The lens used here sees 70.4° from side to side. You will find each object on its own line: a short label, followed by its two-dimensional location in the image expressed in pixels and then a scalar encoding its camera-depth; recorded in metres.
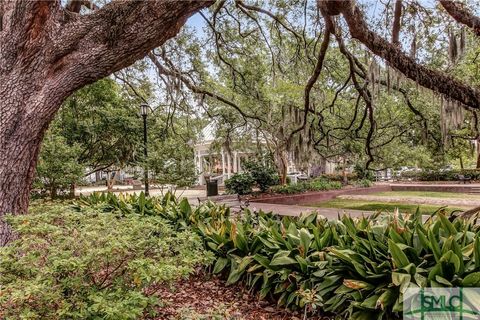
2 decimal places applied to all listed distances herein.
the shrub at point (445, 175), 20.75
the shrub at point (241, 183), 14.76
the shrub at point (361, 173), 21.19
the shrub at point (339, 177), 22.52
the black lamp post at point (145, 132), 10.75
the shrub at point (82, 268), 2.43
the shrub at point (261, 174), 14.98
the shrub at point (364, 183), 18.32
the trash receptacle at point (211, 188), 16.11
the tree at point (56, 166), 8.87
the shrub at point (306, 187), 14.37
